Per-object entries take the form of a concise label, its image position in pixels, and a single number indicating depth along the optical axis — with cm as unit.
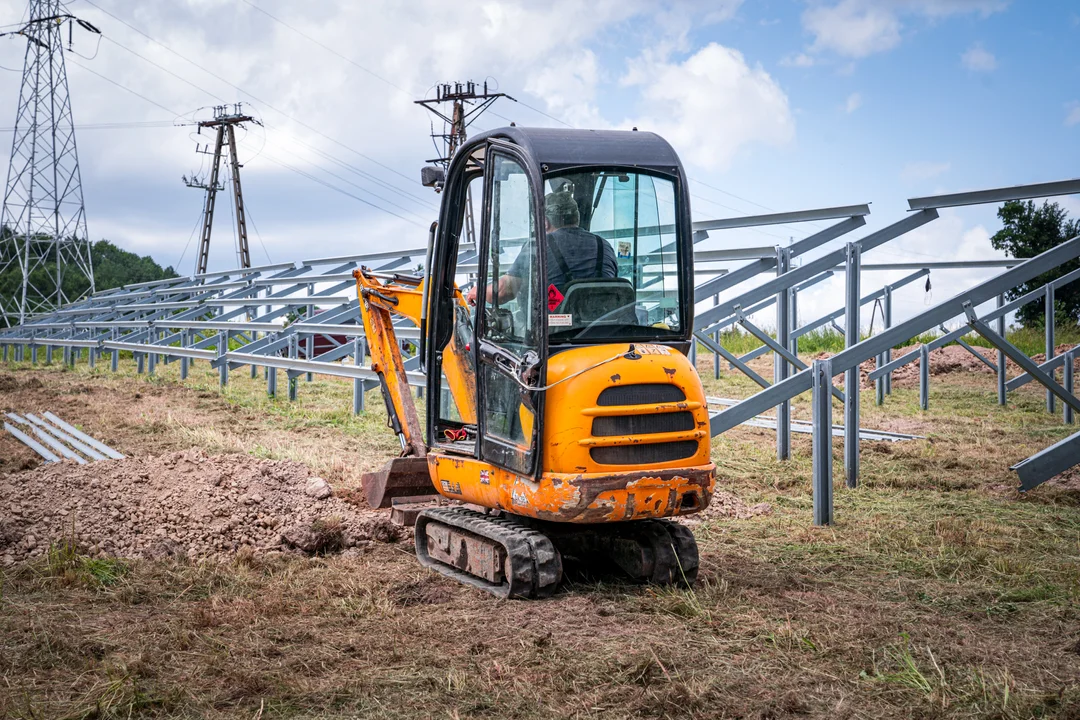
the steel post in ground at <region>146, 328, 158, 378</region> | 1950
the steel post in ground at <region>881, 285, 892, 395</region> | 1608
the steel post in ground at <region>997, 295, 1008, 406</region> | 1416
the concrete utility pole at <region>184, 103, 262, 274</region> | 3806
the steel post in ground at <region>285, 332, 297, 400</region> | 1470
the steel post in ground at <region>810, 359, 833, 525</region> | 681
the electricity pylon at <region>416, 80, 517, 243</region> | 2438
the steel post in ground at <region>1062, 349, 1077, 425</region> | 1145
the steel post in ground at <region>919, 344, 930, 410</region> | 1395
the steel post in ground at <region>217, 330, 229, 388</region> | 1619
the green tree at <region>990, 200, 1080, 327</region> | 2355
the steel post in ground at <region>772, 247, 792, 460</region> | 948
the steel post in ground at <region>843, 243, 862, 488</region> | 792
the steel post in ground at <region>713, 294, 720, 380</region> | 1966
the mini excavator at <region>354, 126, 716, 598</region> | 464
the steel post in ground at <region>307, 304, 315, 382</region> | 1573
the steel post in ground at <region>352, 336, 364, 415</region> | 1259
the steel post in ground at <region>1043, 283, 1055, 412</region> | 1329
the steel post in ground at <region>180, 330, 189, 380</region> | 1783
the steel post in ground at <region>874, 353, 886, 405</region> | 1523
